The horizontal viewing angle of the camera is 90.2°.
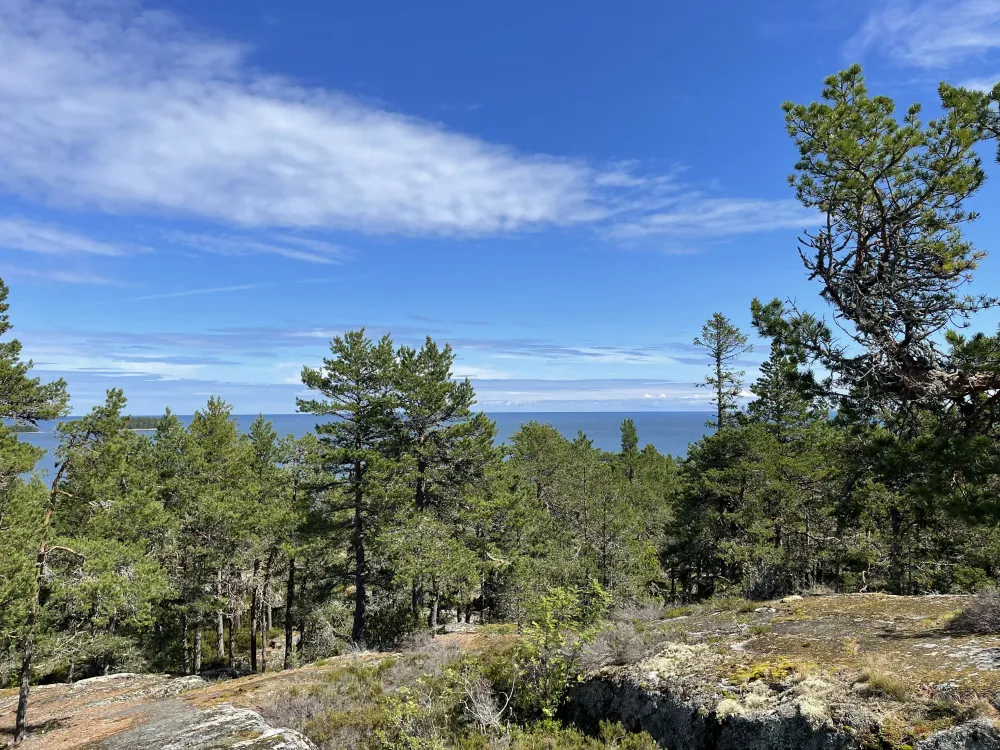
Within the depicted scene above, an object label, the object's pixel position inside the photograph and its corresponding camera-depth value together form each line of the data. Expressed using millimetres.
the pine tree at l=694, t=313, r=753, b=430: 31562
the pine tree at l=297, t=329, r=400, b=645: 20016
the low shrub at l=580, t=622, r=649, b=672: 7781
